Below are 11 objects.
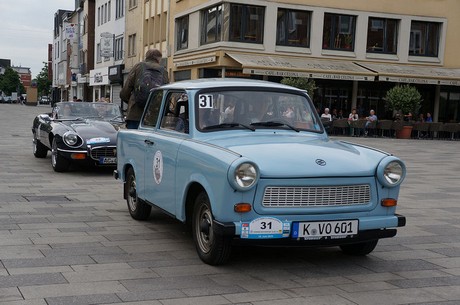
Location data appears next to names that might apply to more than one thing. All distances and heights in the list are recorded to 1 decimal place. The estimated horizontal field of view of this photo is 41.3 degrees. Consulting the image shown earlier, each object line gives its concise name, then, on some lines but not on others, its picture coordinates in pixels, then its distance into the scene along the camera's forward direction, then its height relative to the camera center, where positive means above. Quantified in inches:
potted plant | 1130.0 +9.2
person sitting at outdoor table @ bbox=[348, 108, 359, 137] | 1119.0 -29.0
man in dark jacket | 349.2 +4.7
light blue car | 192.2 -24.6
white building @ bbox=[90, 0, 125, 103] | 1991.9 +145.6
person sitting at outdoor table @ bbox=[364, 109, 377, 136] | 1125.1 -31.0
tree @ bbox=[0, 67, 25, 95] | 5196.9 +40.2
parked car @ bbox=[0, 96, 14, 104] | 4461.1 -93.3
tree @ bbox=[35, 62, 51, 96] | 4773.6 +62.3
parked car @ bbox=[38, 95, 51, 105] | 4734.5 -90.6
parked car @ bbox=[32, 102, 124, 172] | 444.5 -32.0
